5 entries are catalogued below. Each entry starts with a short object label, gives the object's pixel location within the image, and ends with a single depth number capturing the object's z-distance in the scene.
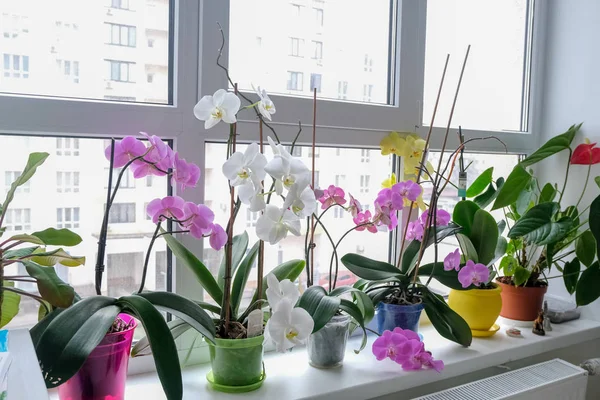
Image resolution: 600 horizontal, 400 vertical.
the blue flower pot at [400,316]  1.37
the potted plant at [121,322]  0.83
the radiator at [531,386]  1.29
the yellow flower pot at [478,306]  1.51
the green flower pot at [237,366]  1.10
